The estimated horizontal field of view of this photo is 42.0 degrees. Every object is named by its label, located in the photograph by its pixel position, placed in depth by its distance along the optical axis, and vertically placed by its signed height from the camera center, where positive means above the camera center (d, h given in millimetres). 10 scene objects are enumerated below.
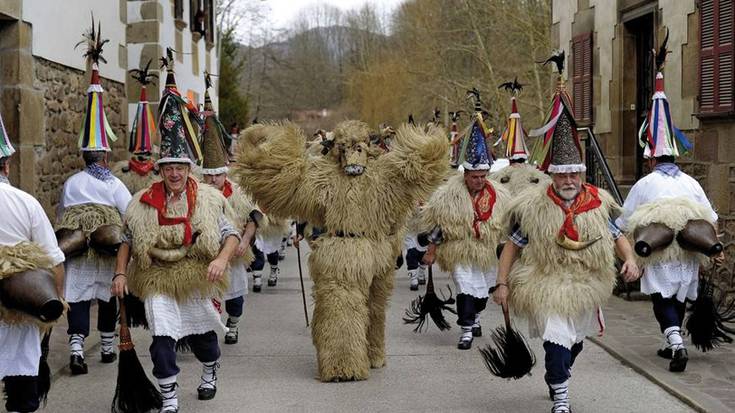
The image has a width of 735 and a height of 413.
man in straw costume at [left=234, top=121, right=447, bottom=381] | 7555 -167
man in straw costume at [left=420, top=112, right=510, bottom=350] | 9172 -522
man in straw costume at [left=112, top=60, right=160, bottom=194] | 10220 +248
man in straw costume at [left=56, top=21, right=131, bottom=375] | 8016 -486
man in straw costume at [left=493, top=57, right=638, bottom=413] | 6301 -554
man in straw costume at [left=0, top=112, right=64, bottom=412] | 5262 -509
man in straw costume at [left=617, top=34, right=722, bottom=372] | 7945 -396
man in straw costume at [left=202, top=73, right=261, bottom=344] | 8797 -153
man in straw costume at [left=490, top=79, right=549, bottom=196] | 11086 +186
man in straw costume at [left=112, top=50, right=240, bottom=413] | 6449 -554
